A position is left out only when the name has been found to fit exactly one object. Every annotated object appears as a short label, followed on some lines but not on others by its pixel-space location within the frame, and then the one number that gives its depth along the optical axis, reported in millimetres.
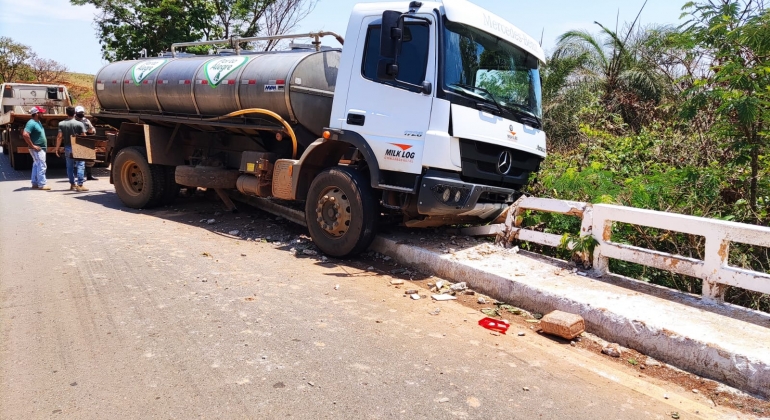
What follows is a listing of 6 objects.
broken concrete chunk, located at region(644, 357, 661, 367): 3987
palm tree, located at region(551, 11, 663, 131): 12148
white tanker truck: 5516
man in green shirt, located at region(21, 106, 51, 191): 11742
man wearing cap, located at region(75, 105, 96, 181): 11898
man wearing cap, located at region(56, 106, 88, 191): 11492
